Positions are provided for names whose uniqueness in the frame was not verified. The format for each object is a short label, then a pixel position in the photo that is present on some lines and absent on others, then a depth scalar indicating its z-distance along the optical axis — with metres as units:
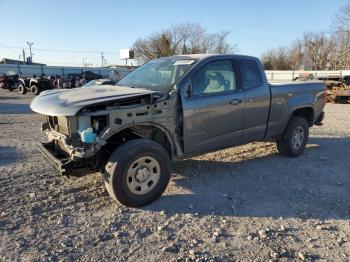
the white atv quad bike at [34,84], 23.81
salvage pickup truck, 4.46
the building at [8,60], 67.16
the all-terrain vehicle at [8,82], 27.05
